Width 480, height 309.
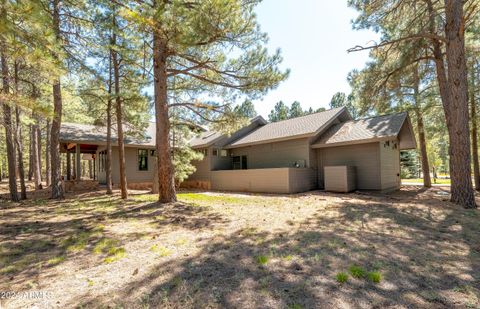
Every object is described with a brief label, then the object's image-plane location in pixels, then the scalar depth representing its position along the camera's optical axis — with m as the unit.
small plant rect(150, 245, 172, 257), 3.95
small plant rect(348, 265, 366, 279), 3.11
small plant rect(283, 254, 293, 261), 3.66
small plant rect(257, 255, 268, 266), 3.54
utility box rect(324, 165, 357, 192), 11.93
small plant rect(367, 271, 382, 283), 2.99
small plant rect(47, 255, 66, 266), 3.60
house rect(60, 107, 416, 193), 12.48
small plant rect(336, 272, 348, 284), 2.95
